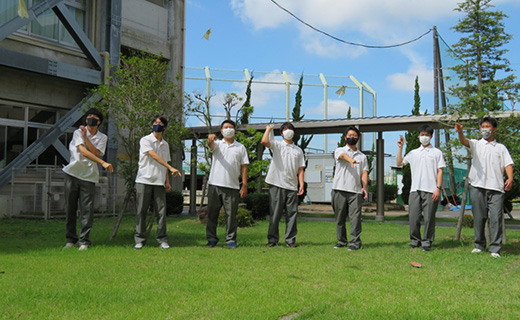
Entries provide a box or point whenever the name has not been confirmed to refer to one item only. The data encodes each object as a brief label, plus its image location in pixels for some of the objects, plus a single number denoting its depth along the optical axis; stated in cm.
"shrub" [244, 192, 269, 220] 1466
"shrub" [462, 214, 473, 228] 1234
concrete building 1355
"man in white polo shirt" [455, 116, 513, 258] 650
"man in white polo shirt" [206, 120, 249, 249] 714
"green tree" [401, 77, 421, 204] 2312
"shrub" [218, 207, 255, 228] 1195
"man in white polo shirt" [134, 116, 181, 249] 688
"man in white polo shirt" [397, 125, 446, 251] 701
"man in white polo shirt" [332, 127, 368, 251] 722
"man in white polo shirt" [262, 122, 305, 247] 737
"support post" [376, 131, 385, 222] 1527
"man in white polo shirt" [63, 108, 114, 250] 673
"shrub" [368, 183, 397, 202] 2762
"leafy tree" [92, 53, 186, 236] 798
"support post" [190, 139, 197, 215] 1828
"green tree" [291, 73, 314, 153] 2520
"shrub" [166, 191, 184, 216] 1652
